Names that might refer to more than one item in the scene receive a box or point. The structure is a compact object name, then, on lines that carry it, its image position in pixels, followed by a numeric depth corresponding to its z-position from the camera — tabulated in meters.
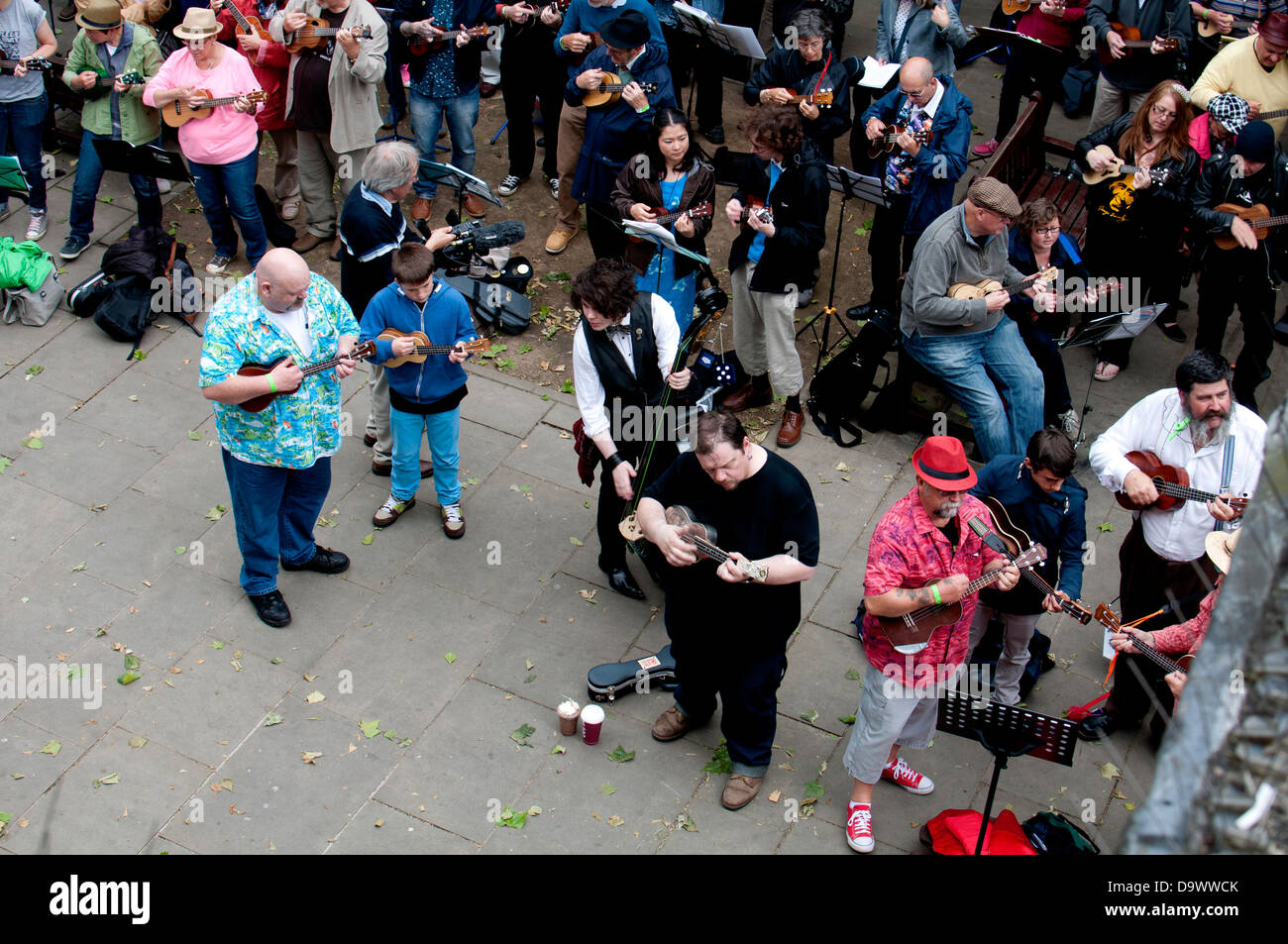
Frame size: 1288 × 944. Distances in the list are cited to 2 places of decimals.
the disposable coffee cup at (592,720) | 5.68
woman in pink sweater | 8.18
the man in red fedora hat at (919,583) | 4.72
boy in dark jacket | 5.30
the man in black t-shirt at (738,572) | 4.76
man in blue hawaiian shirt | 5.58
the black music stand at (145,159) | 8.08
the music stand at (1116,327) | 6.69
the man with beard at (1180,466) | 5.50
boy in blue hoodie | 6.20
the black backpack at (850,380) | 7.50
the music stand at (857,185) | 7.12
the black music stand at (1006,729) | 4.58
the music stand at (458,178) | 7.82
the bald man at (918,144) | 7.67
